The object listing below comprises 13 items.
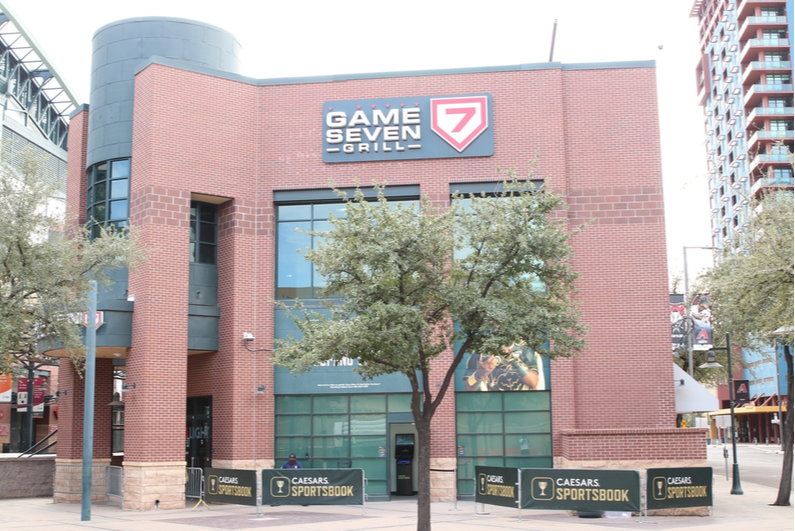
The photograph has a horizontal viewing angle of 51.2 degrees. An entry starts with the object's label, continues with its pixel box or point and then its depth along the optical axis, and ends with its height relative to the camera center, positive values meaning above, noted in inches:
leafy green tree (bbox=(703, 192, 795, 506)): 670.5 +77.6
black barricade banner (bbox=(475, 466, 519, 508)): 748.0 -98.5
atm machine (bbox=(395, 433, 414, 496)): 992.2 -95.9
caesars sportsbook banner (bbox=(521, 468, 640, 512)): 721.0 -97.5
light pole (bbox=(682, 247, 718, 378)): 1173.7 +54.7
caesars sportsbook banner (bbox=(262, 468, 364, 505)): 793.6 -101.4
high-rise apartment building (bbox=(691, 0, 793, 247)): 3570.4 +1277.2
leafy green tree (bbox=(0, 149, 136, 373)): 659.4 +96.3
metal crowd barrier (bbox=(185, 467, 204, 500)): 938.1 -115.5
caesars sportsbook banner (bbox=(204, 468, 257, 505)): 810.7 -104.8
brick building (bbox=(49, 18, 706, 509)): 933.2 +166.5
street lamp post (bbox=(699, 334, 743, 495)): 1063.6 -116.2
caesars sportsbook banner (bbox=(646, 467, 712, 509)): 735.1 -99.8
